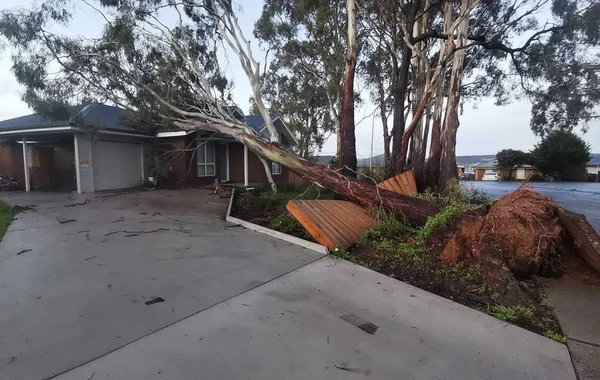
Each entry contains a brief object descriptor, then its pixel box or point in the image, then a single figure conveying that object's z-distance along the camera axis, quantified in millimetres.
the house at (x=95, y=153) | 13078
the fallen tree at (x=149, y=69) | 10742
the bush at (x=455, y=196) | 8380
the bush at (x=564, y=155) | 31109
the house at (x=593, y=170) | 34256
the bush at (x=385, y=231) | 6277
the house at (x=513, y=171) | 35119
